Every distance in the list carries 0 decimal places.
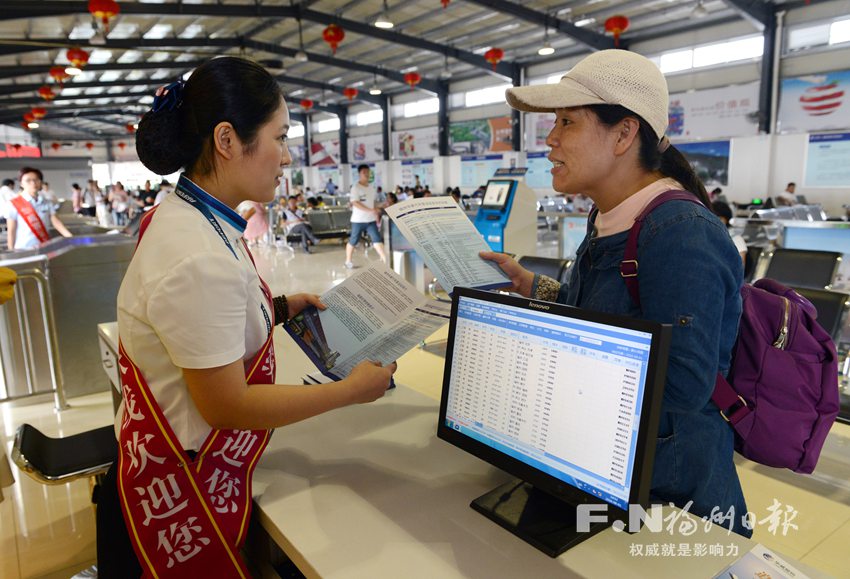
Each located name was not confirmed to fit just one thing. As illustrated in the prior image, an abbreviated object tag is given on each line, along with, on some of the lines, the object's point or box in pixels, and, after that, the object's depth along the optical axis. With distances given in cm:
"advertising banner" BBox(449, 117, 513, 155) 1708
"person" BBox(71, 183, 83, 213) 1652
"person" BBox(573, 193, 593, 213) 1299
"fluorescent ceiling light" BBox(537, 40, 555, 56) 1065
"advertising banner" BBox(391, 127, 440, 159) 1953
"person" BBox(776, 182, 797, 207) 1086
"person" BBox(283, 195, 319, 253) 1163
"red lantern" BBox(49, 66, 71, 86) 1214
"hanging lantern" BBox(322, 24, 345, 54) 913
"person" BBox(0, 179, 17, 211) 889
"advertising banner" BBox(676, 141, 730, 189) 1246
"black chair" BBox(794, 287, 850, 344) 262
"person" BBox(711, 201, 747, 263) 372
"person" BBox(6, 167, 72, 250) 567
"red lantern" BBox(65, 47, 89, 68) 968
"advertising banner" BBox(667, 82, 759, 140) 1191
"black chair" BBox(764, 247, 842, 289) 340
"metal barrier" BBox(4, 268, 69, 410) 376
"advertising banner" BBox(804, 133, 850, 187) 1081
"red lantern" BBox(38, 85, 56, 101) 1494
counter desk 93
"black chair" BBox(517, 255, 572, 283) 324
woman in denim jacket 96
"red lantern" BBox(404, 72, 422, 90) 1289
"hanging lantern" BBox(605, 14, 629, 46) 875
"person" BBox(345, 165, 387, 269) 857
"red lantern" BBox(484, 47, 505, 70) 1120
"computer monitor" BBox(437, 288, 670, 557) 85
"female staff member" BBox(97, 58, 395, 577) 102
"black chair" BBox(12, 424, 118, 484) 160
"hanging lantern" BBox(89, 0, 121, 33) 707
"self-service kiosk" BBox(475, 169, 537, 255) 636
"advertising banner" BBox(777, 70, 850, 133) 1060
